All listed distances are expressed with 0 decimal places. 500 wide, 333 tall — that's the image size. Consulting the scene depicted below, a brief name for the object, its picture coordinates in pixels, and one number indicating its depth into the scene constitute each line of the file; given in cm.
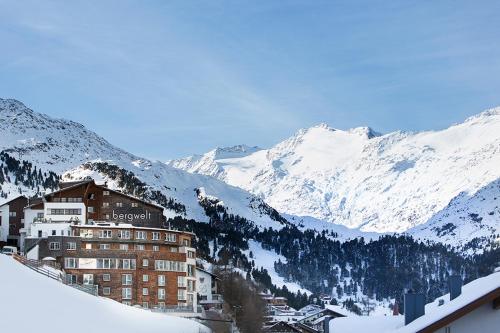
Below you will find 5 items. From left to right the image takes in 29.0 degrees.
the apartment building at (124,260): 12531
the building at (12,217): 16562
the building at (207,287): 17054
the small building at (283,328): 15038
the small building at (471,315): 2903
